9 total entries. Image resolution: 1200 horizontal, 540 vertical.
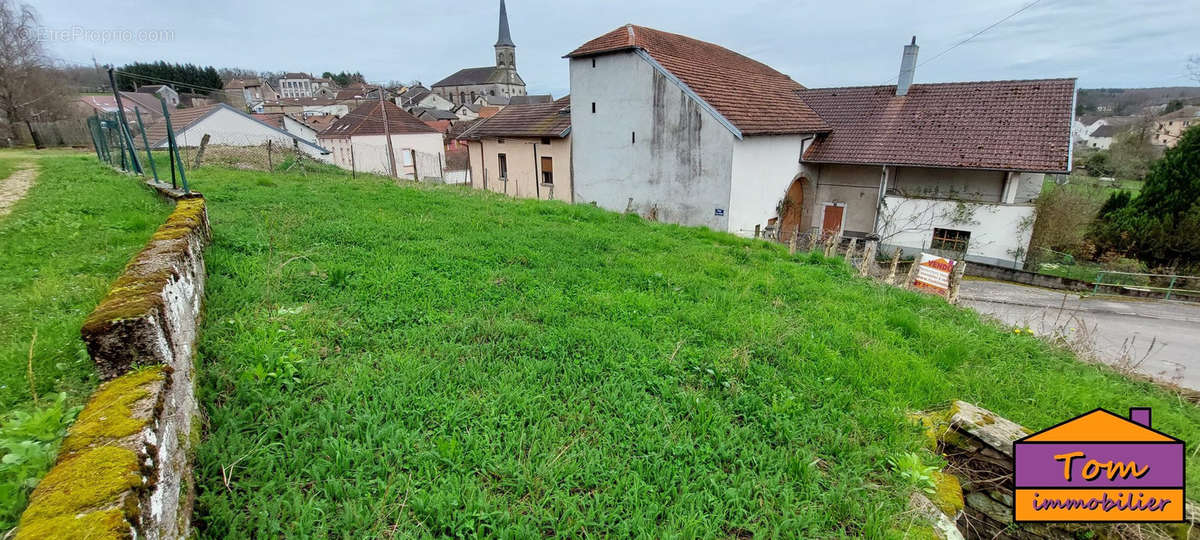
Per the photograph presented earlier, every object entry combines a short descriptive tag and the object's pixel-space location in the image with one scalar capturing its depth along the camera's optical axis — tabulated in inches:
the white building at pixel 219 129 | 816.0
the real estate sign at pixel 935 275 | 347.9
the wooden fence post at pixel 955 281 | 336.8
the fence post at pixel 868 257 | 385.5
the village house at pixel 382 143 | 1014.4
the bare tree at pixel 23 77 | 901.8
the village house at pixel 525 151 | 692.7
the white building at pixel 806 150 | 533.6
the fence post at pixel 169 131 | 222.4
